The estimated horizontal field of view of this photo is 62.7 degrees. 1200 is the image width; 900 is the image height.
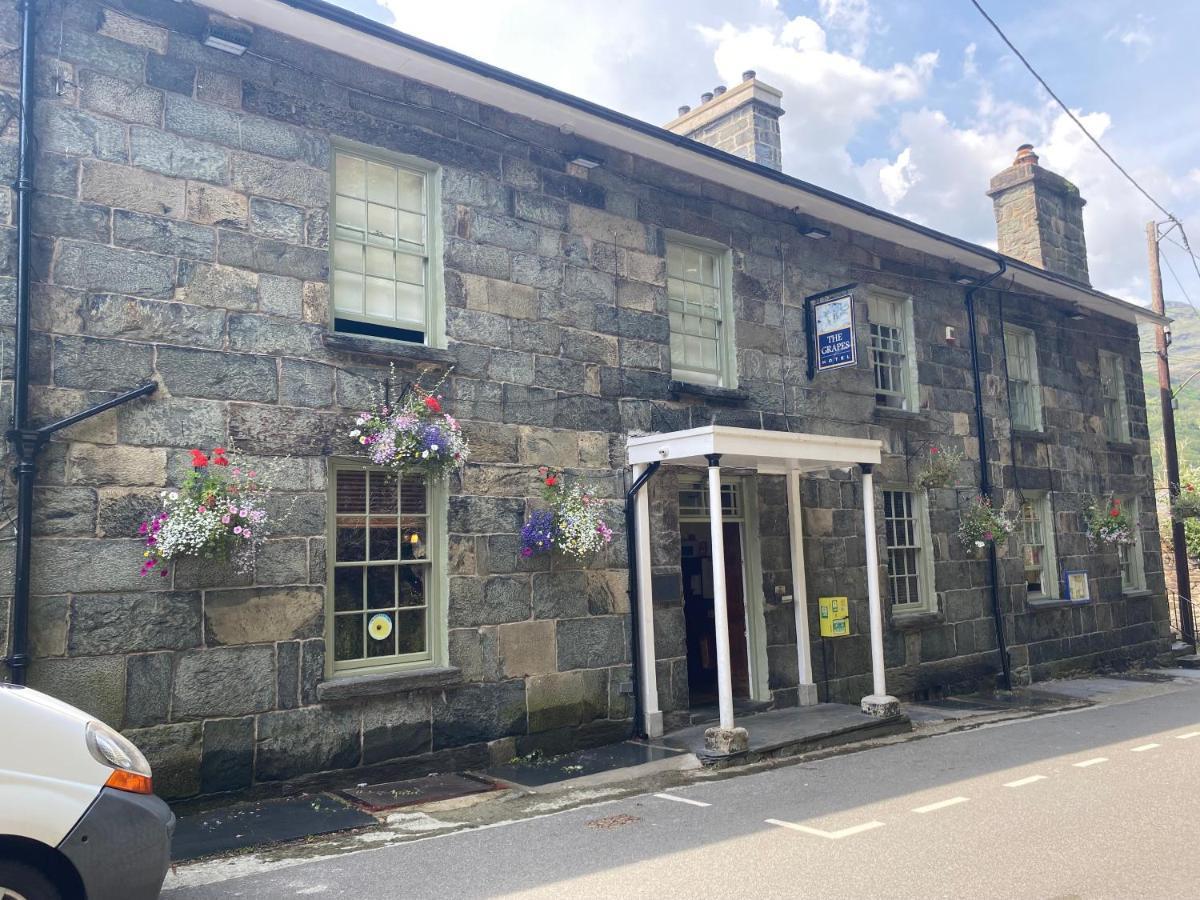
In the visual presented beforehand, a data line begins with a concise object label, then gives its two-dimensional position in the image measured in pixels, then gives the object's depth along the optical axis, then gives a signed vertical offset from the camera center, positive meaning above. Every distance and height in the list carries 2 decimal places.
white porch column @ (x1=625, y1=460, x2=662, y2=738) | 9.98 -0.10
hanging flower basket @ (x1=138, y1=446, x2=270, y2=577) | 7.11 +0.43
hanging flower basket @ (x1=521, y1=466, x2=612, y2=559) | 9.26 +0.41
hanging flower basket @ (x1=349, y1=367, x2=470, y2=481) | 8.27 +1.15
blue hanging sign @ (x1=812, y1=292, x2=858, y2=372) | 11.77 +2.76
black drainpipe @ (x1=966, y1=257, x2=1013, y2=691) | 14.55 +1.27
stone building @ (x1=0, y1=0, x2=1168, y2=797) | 7.21 +1.84
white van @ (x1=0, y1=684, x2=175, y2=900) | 3.99 -0.96
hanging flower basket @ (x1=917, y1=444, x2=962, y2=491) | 13.62 +1.21
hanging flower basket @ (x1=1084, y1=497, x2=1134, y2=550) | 16.80 +0.43
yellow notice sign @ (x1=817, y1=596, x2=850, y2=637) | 11.81 -0.67
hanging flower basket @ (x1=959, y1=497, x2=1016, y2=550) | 14.15 +0.40
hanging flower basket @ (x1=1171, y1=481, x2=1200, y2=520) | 18.84 +0.83
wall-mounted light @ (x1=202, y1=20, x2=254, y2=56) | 7.84 +4.32
